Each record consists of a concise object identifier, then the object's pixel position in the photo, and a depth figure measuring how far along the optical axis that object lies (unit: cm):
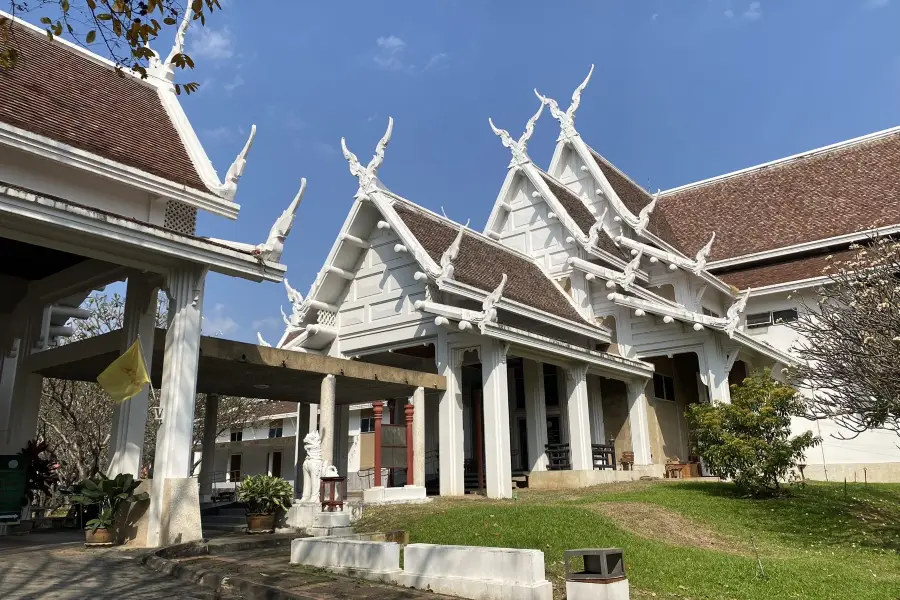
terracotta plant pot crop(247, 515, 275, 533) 1257
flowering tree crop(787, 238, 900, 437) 985
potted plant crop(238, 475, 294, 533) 1260
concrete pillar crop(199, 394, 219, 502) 1719
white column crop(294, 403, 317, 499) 1938
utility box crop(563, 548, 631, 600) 607
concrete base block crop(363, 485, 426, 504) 1477
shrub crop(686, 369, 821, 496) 1348
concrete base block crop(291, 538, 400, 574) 775
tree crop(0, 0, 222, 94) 506
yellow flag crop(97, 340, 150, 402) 1038
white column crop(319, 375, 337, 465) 1365
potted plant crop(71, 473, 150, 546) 1030
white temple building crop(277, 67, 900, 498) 1659
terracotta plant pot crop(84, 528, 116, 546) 1027
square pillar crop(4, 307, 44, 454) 1451
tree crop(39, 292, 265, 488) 2432
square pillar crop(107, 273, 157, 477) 1123
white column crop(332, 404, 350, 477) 1897
